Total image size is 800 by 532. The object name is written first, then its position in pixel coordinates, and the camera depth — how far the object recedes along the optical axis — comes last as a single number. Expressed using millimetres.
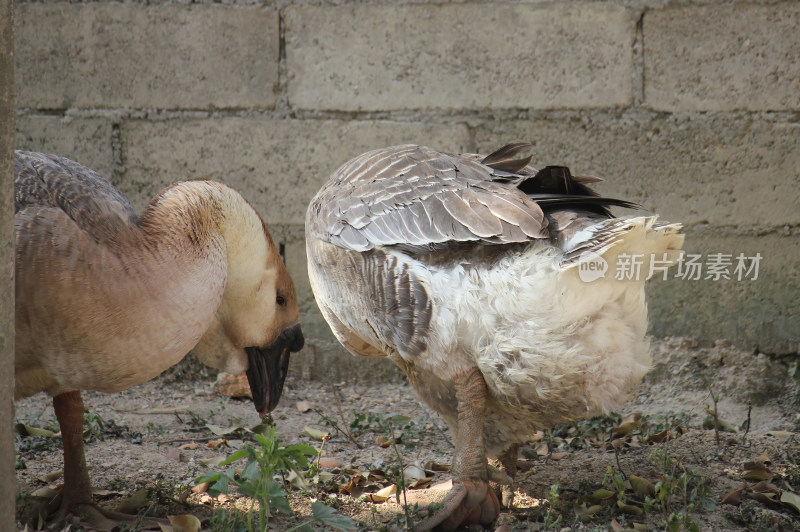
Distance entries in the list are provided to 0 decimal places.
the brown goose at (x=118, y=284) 4773
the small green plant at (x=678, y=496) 5273
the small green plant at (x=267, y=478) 4687
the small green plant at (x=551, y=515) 5420
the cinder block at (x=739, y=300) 9047
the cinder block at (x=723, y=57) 8703
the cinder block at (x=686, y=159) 8914
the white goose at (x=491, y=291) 5289
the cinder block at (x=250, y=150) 9211
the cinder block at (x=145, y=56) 9039
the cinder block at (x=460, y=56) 8906
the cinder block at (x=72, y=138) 9172
